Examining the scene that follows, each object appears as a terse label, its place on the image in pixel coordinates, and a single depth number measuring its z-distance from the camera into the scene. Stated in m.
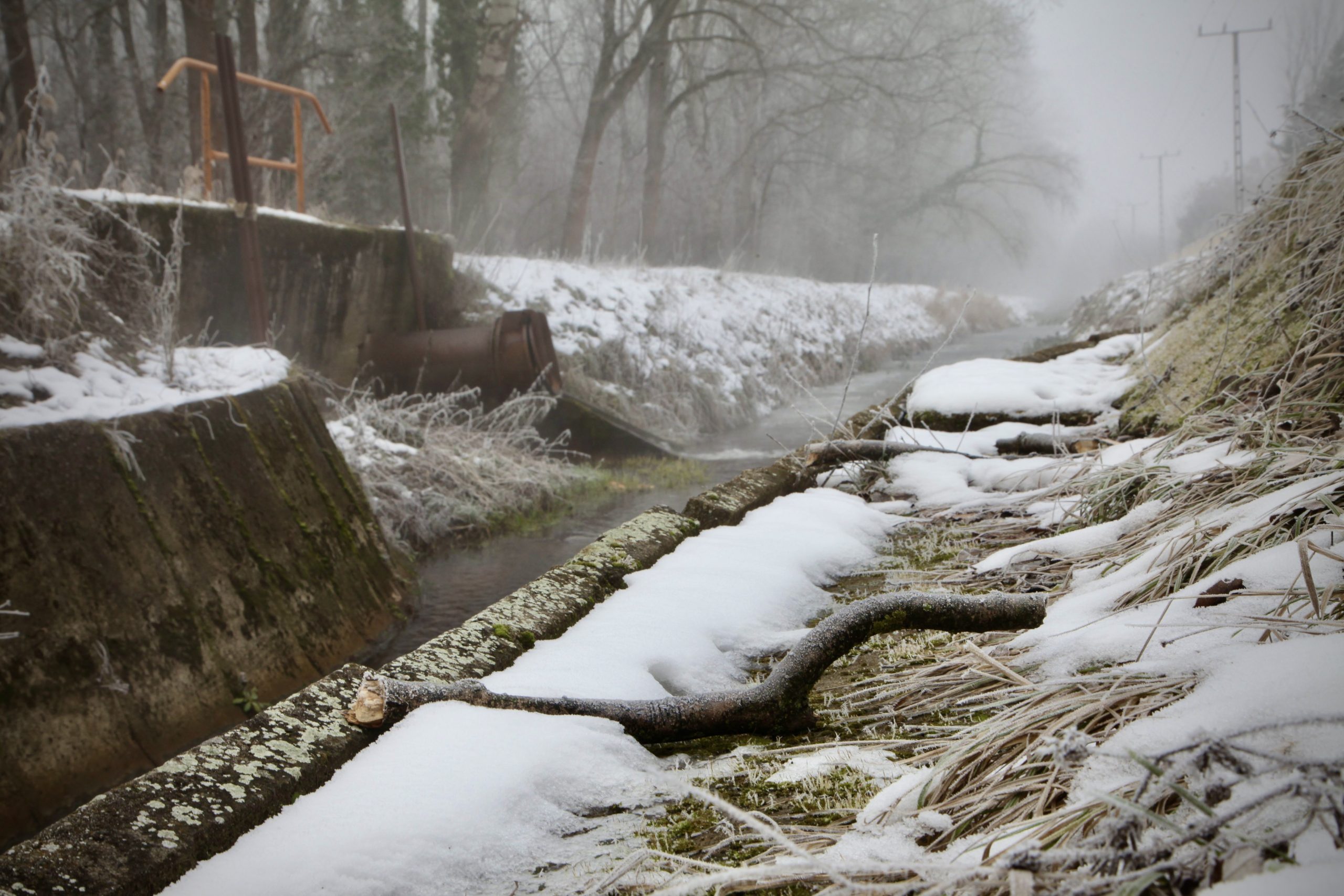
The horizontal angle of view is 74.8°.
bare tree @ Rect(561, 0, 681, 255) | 15.24
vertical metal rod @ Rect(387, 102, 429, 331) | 8.45
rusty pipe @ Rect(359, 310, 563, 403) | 7.87
